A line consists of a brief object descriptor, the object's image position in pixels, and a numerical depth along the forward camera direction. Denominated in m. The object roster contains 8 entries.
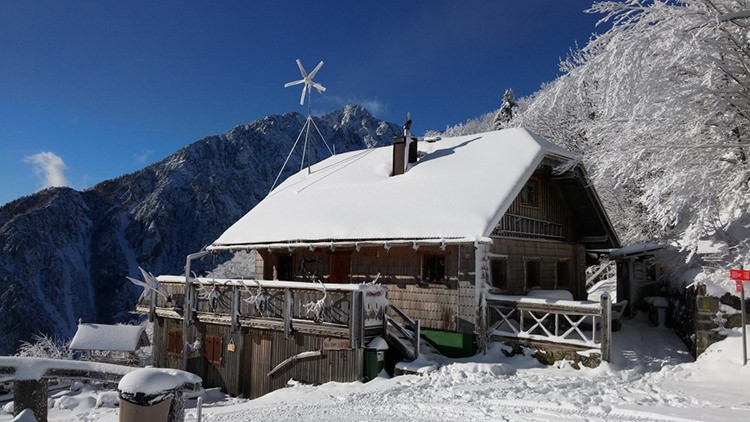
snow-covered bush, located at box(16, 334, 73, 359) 36.88
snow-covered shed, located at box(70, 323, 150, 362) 21.66
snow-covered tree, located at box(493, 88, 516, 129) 47.34
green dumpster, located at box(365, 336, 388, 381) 12.52
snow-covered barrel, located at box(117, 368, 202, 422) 4.33
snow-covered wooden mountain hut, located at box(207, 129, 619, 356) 14.24
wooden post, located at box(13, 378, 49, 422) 5.18
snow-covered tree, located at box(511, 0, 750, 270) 10.99
